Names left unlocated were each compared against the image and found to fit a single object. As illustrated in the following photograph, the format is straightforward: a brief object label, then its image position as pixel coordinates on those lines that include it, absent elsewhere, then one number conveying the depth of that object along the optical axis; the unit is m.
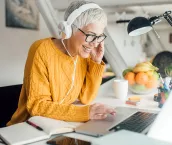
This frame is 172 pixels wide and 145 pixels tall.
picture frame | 2.09
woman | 0.92
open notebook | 0.71
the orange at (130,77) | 1.45
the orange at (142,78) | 1.41
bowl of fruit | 1.42
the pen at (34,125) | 0.79
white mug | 1.34
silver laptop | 0.76
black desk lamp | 1.27
